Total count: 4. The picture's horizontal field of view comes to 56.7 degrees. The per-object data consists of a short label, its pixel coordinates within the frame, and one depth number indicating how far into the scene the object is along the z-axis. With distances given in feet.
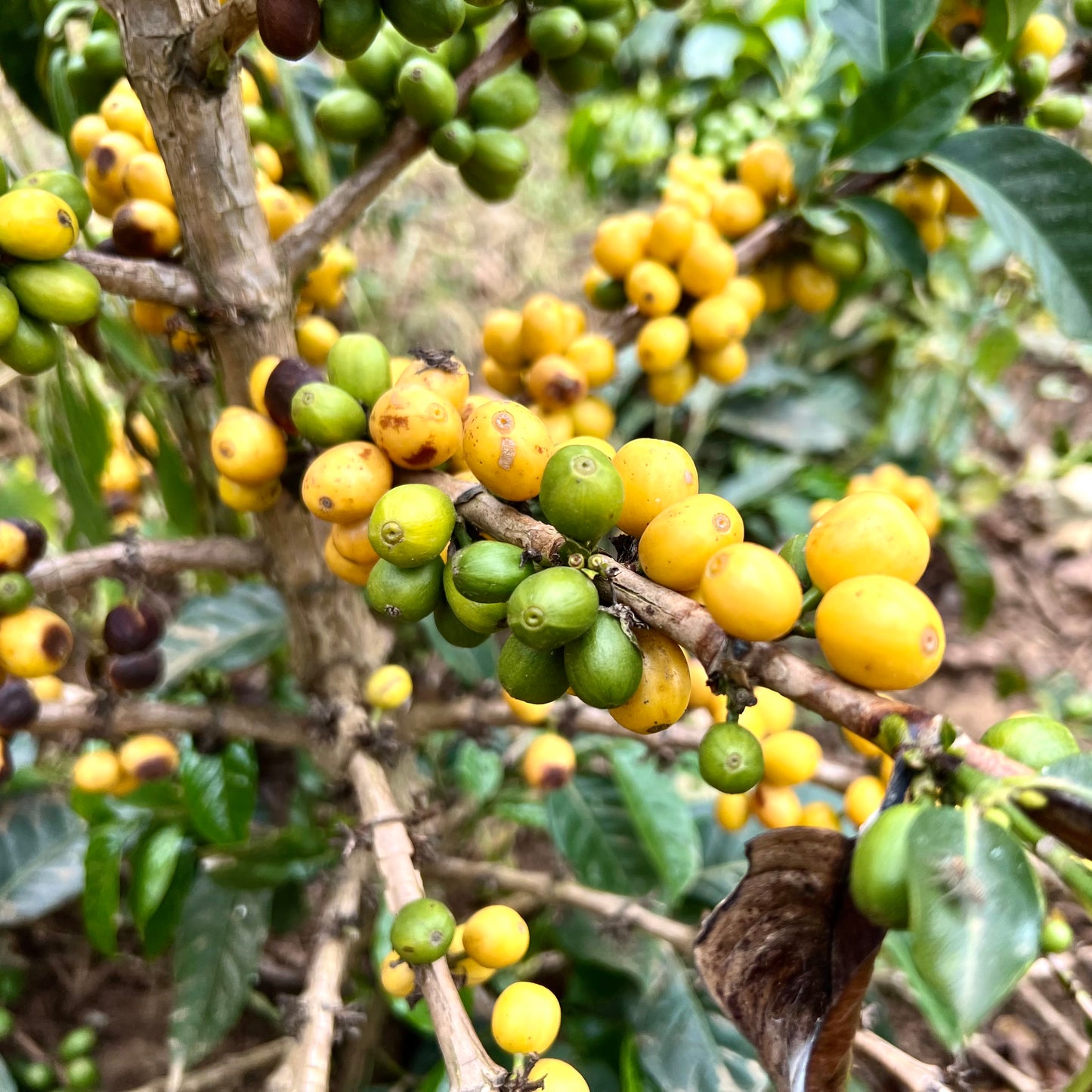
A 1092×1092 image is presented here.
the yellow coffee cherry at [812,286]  0.92
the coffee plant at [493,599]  0.44
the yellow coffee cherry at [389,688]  0.78
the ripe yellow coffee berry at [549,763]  0.85
